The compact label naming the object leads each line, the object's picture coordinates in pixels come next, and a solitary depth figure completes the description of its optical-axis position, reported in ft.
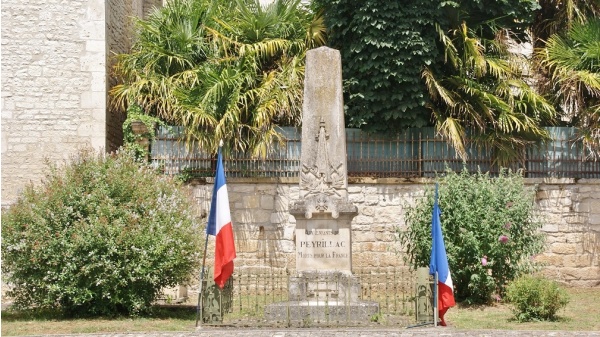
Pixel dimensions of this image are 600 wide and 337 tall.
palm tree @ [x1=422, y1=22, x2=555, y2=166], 56.85
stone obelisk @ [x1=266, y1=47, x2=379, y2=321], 41.34
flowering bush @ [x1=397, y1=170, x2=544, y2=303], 49.26
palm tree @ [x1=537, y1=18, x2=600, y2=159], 57.57
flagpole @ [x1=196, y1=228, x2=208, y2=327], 40.24
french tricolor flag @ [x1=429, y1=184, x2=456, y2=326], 39.52
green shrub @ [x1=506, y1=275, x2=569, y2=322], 42.24
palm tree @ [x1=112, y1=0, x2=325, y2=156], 56.75
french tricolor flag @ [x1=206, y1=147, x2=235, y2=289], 40.83
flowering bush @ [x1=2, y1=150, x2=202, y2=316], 43.29
